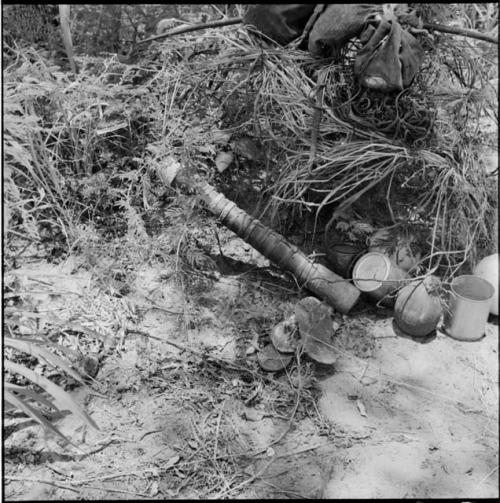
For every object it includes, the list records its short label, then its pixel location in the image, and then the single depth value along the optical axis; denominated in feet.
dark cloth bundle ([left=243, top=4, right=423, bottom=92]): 9.98
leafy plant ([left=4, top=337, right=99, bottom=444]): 7.39
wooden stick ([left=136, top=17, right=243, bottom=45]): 11.90
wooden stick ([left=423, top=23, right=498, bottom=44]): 10.69
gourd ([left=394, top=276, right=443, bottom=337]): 10.04
